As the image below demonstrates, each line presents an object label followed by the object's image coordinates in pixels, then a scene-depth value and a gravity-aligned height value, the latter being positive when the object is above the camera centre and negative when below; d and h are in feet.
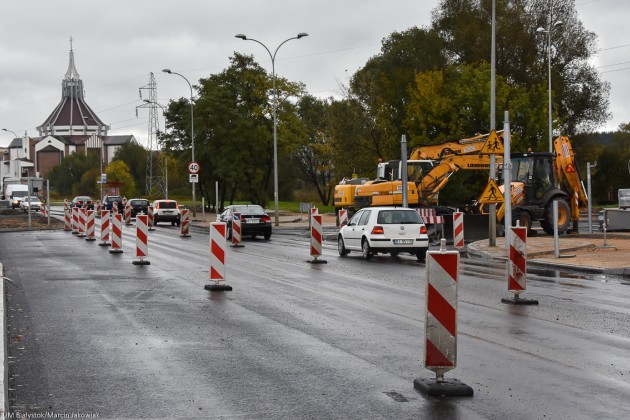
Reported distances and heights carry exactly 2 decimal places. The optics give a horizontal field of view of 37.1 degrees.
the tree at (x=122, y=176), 364.17 +9.77
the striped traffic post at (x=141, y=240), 74.74 -3.20
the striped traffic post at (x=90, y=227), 117.98 -3.36
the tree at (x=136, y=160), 442.09 +19.24
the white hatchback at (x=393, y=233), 81.66 -3.03
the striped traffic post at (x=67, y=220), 150.30 -3.10
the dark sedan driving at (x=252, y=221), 126.21 -2.92
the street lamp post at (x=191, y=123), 214.48 +17.87
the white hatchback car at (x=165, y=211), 180.04 -2.13
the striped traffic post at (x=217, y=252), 55.06 -3.08
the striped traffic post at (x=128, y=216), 180.14 -3.00
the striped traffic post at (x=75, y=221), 135.05 -2.96
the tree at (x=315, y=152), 304.40 +16.08
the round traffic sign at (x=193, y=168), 189.78 +6.45
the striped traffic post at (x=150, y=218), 161.17 -3.08
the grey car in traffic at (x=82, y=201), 250.27 -0.09
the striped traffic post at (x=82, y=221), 128.66 -2.79
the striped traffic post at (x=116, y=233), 89.92 -3.16
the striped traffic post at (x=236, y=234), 104.88 -3.85
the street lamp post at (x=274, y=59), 171.12 +26.27
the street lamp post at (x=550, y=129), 166.70 +12.14
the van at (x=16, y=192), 311.88 +3.09
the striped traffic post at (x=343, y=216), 123.03 -2.28
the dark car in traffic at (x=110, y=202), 230.48 -0.38
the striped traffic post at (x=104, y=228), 102.77 -3.11
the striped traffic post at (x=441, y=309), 26.66 -3.20
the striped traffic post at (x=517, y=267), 46.65 -3.52
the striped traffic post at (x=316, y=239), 76.43 -3.31
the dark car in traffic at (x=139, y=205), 200.34 -1.13
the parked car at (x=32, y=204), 274.46 -0.87
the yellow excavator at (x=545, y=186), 112.88 +1.38
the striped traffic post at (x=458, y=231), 96.63 -3.41
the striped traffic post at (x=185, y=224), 129.49 -3.33
